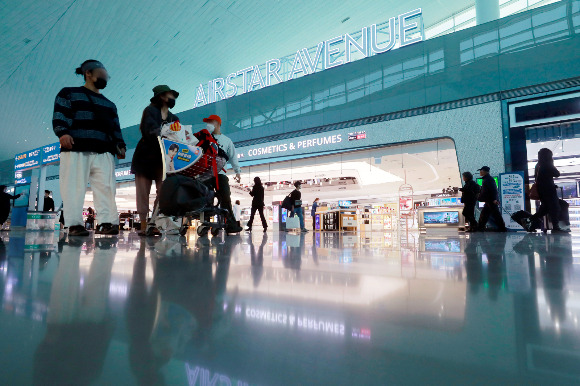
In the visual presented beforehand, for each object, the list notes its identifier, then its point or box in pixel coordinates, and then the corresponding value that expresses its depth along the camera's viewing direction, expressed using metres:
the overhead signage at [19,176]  14.89
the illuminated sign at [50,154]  11.46
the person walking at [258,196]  7.21
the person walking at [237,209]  12.77
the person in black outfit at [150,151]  3.09
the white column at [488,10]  11.33
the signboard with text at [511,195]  7.29
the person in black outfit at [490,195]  6.39
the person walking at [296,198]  8.19
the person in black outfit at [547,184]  4.88
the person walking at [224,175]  3.75
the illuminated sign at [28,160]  12.41
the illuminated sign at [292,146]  10.63
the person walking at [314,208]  12.46
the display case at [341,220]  12.63
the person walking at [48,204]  9.40
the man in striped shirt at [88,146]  2.59
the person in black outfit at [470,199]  6.97
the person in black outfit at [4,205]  6.16
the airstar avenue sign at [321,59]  9.93
